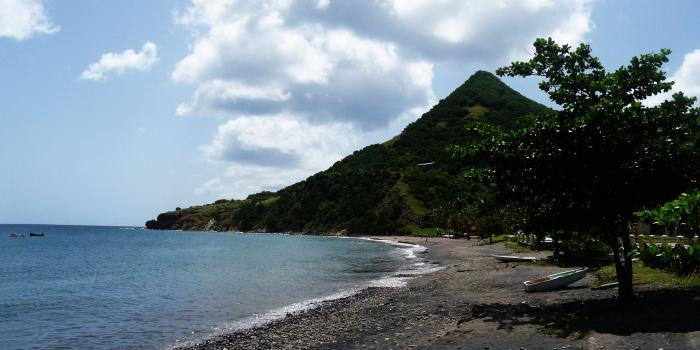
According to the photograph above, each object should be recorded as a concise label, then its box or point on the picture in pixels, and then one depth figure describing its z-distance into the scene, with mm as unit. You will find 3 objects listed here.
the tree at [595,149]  17875
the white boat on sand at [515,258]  45375
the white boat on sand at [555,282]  25484
